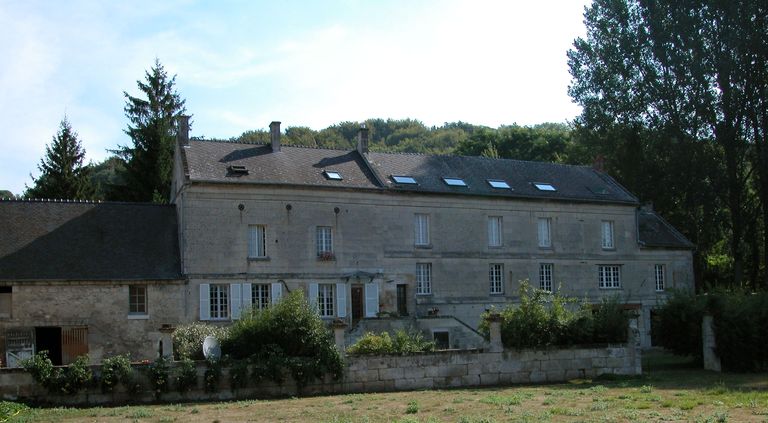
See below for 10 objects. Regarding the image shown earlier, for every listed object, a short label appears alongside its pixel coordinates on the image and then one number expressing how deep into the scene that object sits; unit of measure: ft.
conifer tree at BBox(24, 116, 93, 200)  140.67
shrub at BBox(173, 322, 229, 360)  72.36
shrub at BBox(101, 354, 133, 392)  62.28
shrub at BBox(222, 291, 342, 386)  67.67
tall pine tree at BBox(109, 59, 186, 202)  138.82
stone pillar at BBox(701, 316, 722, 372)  85.05
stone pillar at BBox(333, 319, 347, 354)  69.46
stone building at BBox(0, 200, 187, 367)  90.27
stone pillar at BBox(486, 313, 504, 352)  74.69
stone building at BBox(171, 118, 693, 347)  100.42
